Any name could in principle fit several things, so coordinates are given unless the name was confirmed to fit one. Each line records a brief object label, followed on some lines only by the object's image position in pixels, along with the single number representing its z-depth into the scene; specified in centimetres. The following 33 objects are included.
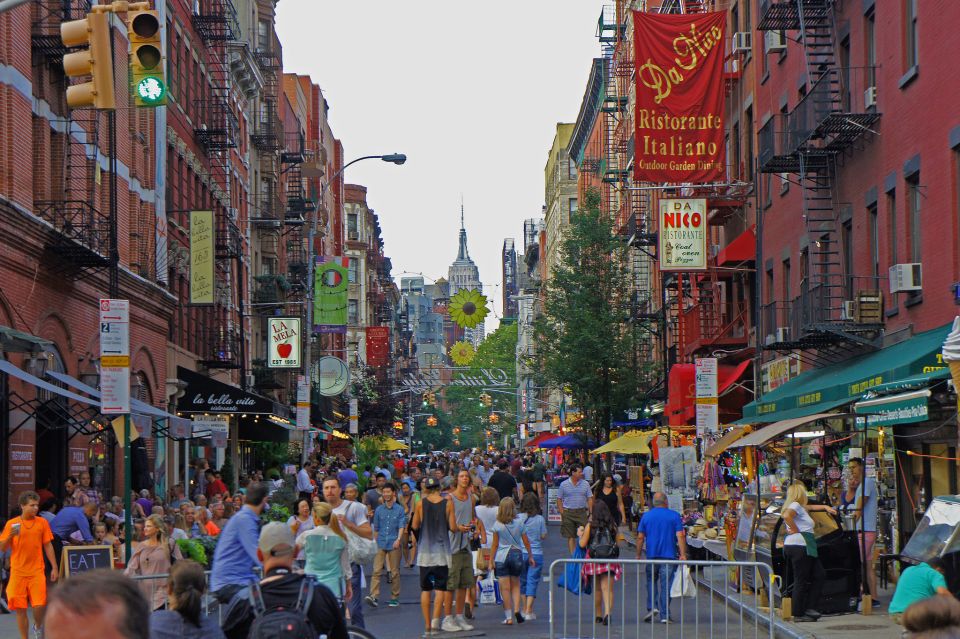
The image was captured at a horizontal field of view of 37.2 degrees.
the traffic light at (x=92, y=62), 1171
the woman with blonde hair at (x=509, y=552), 1858
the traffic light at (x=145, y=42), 1205
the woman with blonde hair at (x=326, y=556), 1402
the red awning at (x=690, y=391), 3606
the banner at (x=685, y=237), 3650
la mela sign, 4597
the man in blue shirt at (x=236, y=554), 1165
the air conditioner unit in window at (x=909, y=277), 2233
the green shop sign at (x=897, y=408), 1602
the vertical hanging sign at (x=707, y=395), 2584
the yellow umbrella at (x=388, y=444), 6066
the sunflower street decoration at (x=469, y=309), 8319
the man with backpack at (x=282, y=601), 878
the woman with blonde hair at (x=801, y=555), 1773
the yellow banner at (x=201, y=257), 3675
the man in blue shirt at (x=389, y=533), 2227
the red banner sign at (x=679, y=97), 3425
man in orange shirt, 1579
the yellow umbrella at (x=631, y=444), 3850
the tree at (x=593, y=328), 5312
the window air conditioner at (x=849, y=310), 2473
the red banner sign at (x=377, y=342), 8662
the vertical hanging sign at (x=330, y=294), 4381
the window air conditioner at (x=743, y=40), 3659
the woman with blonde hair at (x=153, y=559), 1464
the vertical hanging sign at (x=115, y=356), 1548
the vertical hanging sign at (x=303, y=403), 3594
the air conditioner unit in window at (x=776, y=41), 3200
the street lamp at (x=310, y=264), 3800
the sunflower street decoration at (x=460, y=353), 10994
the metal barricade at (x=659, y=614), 1456
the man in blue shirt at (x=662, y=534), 1831
